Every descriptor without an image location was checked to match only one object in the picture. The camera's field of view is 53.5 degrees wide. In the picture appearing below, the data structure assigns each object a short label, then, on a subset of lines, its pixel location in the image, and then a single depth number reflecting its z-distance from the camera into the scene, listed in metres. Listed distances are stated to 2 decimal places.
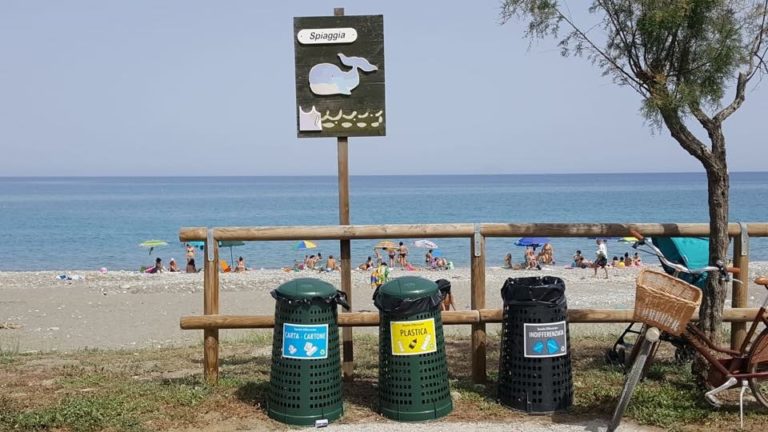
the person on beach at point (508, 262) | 28.11
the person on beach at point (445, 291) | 7.65
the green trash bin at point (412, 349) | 5.33
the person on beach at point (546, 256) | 28.67
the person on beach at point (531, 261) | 27.80
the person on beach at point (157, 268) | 26.98
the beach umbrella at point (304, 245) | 31.40
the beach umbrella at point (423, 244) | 30.96
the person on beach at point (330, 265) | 27.20
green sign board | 6.29
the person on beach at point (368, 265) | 25.19
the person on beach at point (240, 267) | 27.12
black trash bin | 5.45
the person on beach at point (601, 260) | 24.47
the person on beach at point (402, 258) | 28.09
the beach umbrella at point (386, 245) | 26.99
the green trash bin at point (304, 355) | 5.34
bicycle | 4.89
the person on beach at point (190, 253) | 27.77
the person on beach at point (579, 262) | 27.07
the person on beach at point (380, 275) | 17.58
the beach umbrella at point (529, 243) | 27.61
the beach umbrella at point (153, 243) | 31.67
